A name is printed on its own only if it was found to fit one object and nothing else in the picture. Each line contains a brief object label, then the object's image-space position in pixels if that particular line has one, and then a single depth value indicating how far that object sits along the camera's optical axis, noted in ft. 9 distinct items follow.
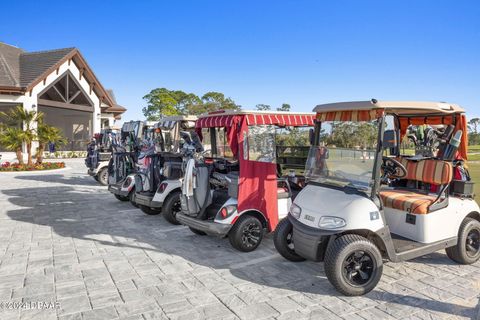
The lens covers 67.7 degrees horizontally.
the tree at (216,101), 152.56
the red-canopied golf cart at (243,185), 17.22
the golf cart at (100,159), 39.68
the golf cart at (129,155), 26.32
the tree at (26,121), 51.76
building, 71.82
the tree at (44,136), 53.51
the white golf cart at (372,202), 12.71
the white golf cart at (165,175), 22.63
